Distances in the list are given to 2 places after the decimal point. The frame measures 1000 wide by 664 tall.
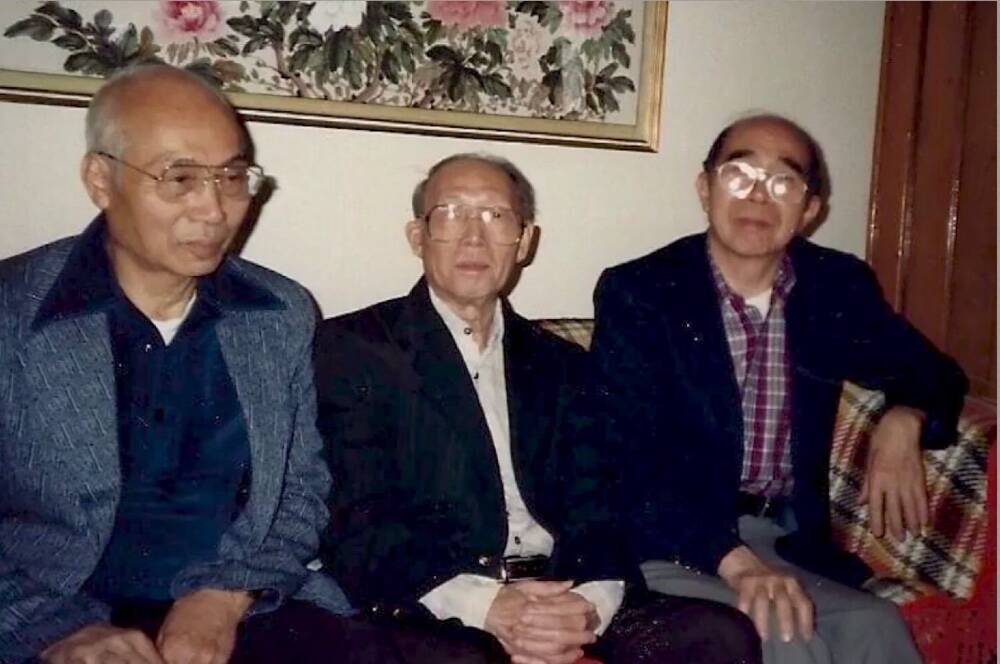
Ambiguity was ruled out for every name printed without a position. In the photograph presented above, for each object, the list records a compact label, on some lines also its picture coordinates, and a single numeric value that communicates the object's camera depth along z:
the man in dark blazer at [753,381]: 1.73
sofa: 1.64
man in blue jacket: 1.34
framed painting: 1.82
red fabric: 1.63
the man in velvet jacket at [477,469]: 1.47
